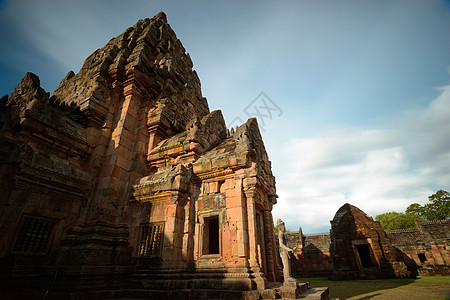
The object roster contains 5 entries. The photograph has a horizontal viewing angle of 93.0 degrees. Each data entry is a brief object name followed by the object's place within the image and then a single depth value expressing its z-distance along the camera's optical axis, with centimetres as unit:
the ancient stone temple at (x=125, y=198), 584
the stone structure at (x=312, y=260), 2338
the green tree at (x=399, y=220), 4081
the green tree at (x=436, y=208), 3890
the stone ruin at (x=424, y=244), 2047
